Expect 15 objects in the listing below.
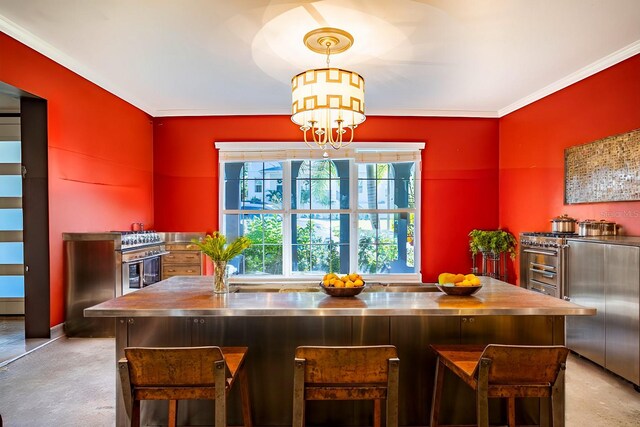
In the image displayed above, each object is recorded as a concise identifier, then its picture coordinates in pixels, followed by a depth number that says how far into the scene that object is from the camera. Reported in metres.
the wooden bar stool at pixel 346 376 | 1.52
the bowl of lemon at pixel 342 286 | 2.17
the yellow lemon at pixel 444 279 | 2.27
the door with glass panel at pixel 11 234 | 4.57
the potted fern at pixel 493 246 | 4.99
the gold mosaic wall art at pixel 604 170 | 3.29
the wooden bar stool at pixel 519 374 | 1.55
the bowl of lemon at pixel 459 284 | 2.18
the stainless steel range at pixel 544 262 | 3.46
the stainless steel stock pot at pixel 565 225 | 3.85
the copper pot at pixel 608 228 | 3.41
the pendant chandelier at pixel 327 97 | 2.39
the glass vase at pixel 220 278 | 2.30
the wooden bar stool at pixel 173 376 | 1.49
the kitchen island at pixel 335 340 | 2.14
